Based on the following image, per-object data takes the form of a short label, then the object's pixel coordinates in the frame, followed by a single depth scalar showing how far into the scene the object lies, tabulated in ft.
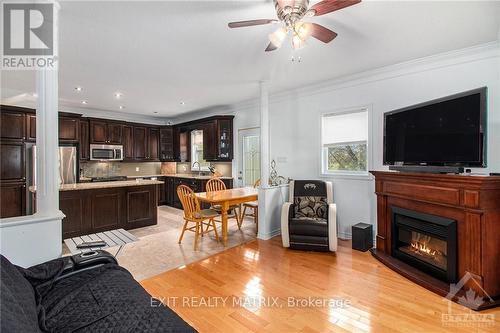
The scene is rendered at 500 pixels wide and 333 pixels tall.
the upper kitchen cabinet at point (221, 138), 19.88
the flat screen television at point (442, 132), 7.73
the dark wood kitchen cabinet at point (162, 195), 24.06
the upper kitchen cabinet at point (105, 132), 20.33
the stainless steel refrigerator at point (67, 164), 16.60
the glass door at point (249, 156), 18.70
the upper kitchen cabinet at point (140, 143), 23.00
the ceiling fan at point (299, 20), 5.76
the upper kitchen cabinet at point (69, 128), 17.81
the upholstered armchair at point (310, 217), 11.33
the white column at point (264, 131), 13.92
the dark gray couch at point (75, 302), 3.89
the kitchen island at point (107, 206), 13.24
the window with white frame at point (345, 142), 13.15
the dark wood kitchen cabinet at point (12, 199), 15.17
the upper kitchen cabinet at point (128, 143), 22.27
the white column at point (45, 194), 5.76
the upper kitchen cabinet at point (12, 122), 15.41
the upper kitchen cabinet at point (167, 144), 24.67
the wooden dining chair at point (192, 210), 12.71
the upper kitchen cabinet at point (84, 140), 19.73
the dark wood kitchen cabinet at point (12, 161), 15.24
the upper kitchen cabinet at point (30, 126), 16.25
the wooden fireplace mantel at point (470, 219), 7.51
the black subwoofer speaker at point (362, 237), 11.68
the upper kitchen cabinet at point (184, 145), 23.66
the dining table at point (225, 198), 12.26
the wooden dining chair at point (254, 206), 15.41
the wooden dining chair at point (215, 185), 16.91
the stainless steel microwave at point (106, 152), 20.25
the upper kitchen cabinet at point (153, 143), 23.97
